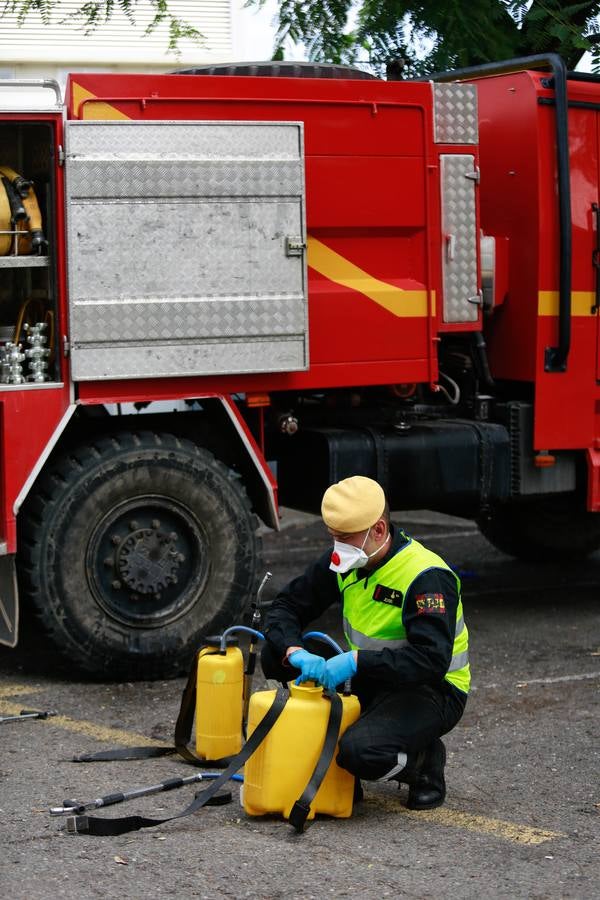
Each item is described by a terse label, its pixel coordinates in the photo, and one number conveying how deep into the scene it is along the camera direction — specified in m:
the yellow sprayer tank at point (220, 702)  11.24
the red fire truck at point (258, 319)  13.77
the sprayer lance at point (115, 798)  10.22
